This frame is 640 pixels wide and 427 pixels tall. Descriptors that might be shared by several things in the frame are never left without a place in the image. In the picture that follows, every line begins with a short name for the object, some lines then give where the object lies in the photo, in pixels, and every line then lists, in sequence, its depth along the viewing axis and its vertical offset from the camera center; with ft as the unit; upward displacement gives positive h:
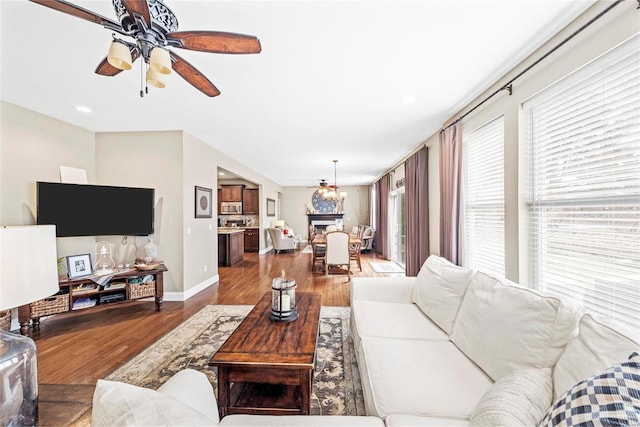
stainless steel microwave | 29.19 +0.79
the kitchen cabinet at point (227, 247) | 21.22 -2.72
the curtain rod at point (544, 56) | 4.45 +3.47
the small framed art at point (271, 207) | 29.71 +0.90
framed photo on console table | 10.23 -2.04
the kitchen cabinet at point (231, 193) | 29.19 +2.48
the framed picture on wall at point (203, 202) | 14.15 +0.73
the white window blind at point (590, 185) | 4.36 +0.53
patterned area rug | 5.97 -4.25
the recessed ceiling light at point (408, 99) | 8.77 +3.97
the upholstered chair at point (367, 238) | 26.27 -2.55
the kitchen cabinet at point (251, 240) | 28.50 -2.84
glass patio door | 20.57 -1.23
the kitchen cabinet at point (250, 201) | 29.27 +1.56
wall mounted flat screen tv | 10.05 +0.31
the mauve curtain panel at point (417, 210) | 13.16 +0.17
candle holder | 6.48 -2.21
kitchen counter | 21.52 -1.39
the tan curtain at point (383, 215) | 23.50 -0.15
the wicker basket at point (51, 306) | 9.27 -3.34
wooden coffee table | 4.74 -2.93
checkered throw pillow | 2.05 -1.61
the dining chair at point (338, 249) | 17.20 -2.38
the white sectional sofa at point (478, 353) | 3.01 -2.28
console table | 9.36 -3.19
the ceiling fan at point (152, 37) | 3.88 +3.02
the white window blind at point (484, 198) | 7.91 +0.51
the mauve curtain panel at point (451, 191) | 9.55 +0.87
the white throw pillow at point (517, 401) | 2.77 -2.20
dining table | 18.57 -2.42
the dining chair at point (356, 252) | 18.95 -2.84
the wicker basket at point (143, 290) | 11.23 -3.32
